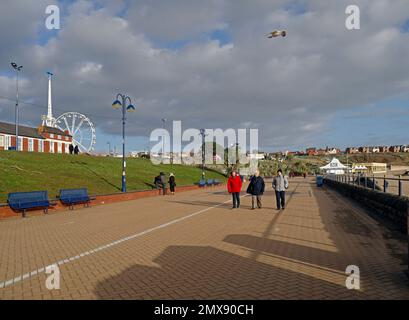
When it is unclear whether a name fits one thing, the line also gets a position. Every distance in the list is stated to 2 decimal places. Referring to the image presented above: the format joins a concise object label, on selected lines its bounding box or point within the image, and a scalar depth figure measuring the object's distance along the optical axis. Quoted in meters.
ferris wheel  71.62
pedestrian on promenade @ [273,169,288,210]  15.18
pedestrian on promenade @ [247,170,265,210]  15.82
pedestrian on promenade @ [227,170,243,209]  16.12
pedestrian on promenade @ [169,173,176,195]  26.78
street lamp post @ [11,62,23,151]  39.25
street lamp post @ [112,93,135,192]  23.04
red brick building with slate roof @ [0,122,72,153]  53.38
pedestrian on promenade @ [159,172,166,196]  26.47
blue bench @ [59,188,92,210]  16.22
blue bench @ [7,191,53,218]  13.51
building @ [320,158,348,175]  43.88
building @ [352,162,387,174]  50.33
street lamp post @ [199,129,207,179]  48.20
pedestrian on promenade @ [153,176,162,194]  26.61
